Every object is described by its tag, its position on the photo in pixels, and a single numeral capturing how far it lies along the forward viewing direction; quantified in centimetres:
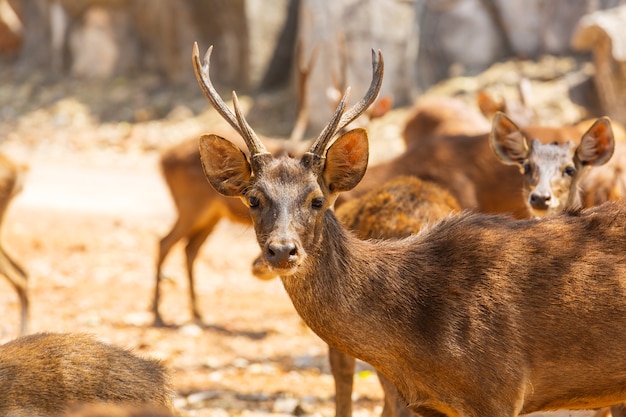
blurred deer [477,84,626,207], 1465
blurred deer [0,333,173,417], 843
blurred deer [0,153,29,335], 1722
